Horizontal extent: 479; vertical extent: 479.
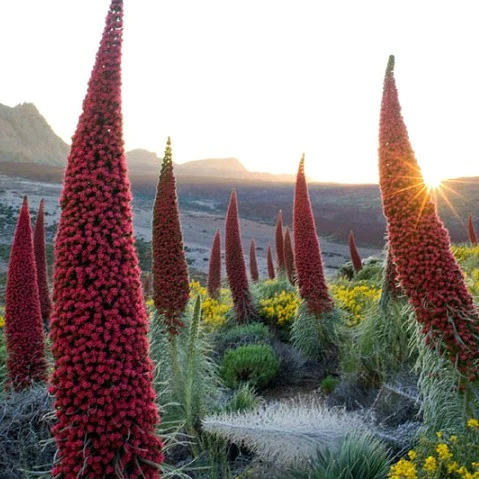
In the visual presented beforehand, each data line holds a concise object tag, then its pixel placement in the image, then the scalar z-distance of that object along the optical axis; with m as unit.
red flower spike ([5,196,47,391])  4.18
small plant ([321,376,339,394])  6.41
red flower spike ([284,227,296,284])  13.11
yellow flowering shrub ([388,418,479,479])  2.74
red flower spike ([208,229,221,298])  11.91
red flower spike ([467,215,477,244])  18.38
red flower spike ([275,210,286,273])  14.39
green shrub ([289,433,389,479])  3.14
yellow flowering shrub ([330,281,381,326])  8.48
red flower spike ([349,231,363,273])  15.60
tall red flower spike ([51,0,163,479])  2.10
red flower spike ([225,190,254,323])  9.54
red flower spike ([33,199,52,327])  7.31
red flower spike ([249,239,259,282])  16.51
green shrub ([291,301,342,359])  7.58
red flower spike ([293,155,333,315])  7.61
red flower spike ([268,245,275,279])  17.50
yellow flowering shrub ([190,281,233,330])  9.75
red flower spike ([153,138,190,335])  4.84
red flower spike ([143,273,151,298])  13.37
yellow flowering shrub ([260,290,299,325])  9.65
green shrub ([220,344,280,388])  6.96
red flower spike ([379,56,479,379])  3.01
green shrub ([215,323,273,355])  8.52
